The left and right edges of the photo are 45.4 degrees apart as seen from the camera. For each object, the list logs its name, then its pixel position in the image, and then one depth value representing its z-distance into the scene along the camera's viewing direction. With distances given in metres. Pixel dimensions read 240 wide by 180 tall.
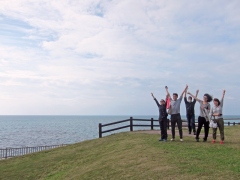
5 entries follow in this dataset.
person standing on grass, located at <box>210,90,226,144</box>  11.65
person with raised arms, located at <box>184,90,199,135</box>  15.37
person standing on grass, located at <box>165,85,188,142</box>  12.71
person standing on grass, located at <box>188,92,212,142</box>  12.10
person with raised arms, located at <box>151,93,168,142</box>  13.23
